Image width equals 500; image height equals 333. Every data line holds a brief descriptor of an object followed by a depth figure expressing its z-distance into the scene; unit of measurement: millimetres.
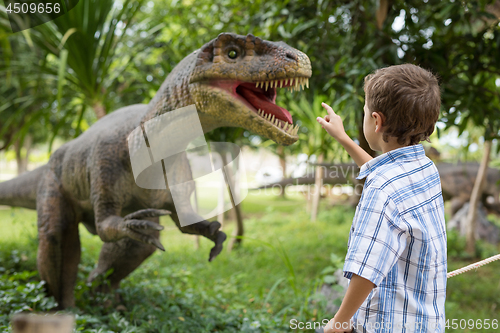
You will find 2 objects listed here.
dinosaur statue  1642
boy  974
